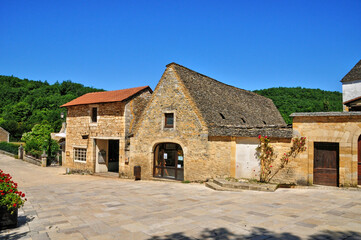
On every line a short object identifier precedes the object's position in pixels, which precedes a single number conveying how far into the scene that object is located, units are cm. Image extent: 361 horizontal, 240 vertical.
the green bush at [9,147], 3606
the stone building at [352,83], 2420
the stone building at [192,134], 1316
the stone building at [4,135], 5591
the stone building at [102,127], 1798
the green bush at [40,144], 2833
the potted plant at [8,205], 626
